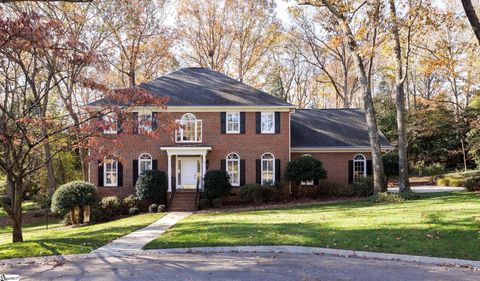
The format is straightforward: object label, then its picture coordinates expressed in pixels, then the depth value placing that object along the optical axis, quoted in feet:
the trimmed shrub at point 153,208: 68.74
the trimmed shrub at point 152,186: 70.44
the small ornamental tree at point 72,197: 63.16
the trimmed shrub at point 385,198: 62.95
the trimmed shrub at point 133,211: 68.90
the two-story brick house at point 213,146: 76.07
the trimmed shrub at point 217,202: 70.95
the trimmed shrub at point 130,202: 71.36
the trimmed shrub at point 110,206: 67.57
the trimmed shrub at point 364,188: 74.28
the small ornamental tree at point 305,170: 72.02
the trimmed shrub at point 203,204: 70.44
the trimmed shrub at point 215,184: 70.79
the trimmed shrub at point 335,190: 75.46
